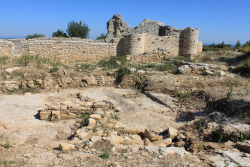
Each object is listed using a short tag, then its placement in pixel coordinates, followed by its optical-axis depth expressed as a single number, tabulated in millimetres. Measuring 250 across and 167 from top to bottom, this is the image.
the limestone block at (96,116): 5865
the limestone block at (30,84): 8795
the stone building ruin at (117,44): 12234
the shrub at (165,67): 11695
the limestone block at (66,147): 4205
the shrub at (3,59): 10235
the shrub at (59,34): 21656
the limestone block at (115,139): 4555
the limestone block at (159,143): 4840
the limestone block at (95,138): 4518
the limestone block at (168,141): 4971
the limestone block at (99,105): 6654
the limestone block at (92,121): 5555
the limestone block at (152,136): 5133
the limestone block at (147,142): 4863
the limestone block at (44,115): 5993
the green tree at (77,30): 22531
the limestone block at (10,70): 9338
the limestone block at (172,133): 5217
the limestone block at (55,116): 6016
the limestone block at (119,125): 5530
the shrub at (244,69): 10734
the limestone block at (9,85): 8461
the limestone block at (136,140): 4791
